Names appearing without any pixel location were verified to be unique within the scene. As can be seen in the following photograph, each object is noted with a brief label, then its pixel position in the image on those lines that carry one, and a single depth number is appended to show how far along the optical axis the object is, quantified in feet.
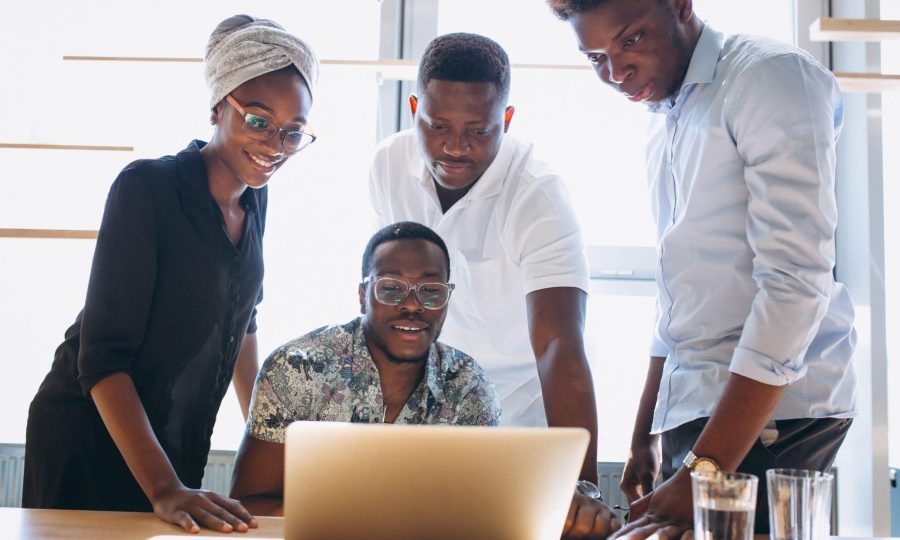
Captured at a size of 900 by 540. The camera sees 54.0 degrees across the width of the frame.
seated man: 5.75
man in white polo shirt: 6.02
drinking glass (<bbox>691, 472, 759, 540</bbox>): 3.07
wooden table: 4.09
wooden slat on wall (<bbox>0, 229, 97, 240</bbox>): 8.25
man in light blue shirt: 4.35
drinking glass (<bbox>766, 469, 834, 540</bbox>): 3.24
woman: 5.23
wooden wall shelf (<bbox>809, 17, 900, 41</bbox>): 7.48
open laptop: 3.10
